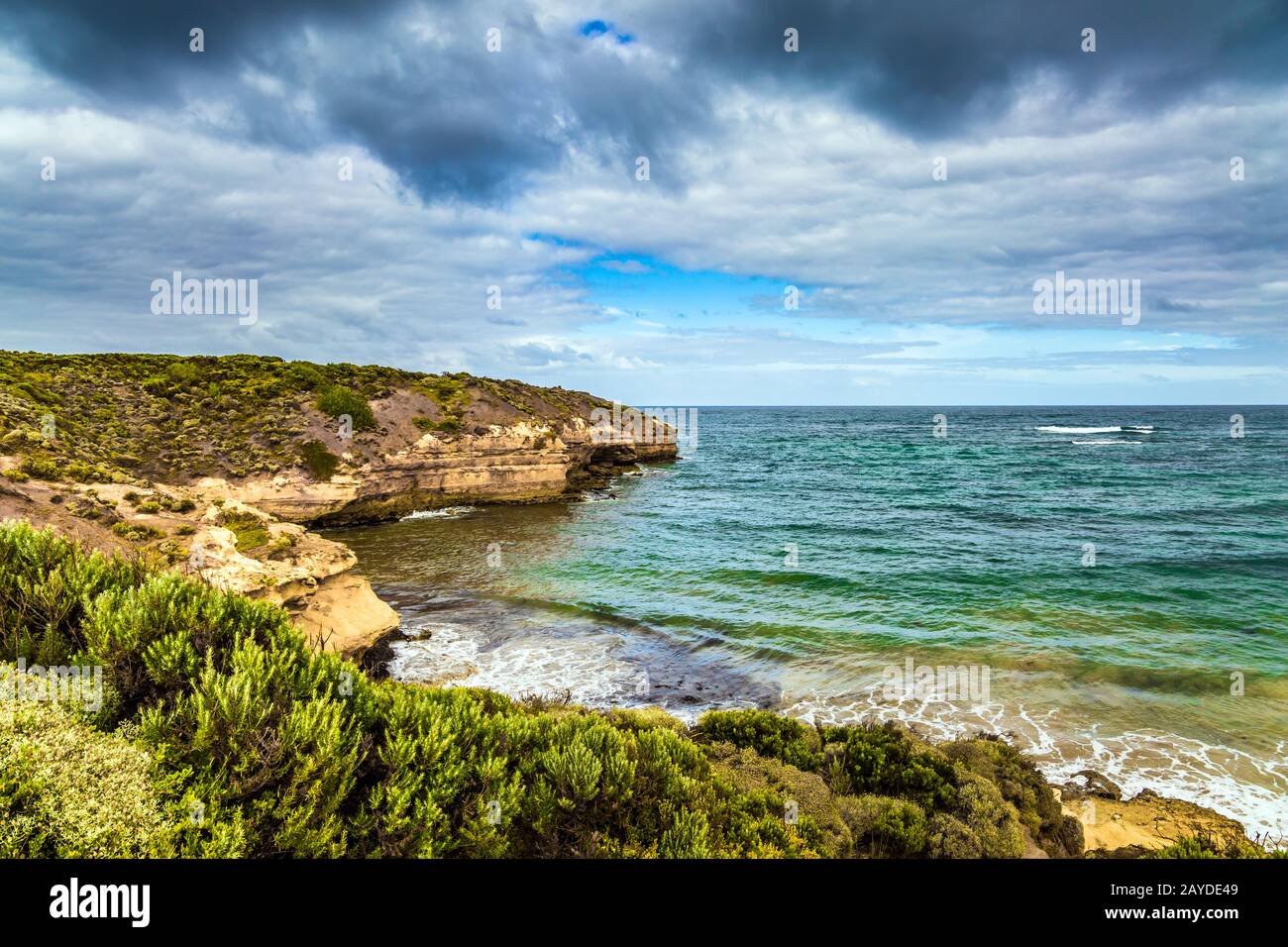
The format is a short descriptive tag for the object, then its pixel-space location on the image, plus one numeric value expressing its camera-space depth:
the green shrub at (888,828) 8.35
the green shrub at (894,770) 9.94
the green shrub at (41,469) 18.21
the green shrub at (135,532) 16.20
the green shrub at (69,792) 4.31
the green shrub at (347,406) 44.00
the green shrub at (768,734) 10.82
